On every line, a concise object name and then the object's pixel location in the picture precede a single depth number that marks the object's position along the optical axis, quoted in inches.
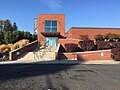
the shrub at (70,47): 511.6
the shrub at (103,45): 514.0
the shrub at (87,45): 507.1
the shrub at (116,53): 427.5
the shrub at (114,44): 509.0
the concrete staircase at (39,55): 476.1
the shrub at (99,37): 617.1
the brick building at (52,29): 666.5
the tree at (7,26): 1249.7
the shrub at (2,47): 561.4
